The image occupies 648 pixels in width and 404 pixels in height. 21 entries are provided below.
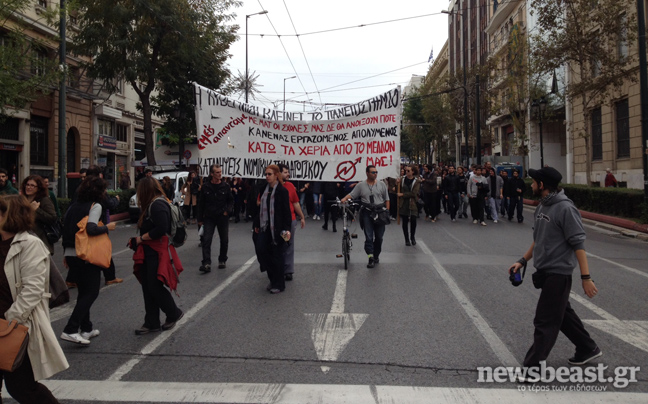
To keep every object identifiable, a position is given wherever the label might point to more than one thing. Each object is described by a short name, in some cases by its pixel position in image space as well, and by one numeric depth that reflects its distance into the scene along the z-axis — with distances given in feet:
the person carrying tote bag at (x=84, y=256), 16.72
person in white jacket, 10.66
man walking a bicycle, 30.19
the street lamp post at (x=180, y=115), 84.43
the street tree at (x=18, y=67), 42.01
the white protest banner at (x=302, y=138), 31.14
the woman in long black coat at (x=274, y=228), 24.20
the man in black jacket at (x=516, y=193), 55.52
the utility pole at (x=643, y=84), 49.19
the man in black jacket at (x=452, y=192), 58.44
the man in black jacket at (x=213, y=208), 29.71
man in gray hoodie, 13.70
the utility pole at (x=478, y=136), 108.17
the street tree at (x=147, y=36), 70.69
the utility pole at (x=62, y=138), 55.93
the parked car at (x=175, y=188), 59.00
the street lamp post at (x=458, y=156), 178.32
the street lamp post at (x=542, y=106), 80.89
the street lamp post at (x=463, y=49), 194.43
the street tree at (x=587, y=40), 70.13
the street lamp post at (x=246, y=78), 126.52
